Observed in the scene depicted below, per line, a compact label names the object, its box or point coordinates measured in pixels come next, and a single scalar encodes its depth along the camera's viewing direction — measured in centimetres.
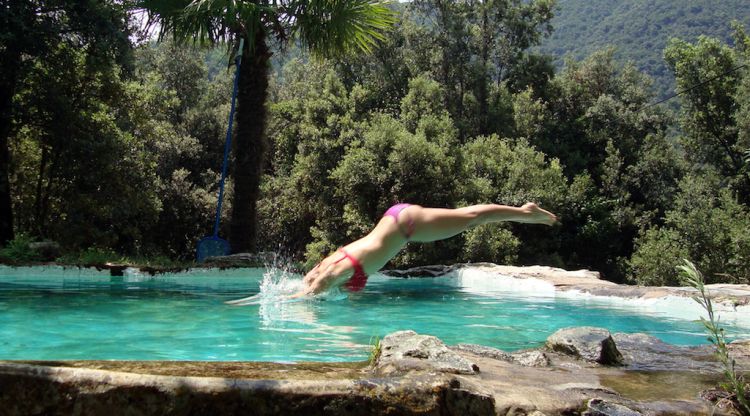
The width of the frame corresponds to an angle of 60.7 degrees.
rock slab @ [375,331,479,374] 365
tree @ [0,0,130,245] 1377
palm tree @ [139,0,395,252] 1342
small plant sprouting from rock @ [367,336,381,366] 401
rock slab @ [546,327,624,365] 462
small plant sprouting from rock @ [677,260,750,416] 299
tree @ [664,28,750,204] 2439
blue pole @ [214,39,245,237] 1341
